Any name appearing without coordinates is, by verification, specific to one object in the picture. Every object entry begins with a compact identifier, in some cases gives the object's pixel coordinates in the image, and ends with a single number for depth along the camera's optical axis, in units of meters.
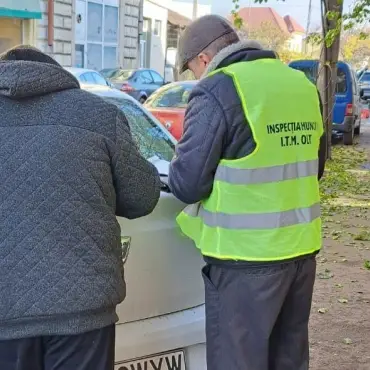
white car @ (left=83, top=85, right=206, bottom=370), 2.58
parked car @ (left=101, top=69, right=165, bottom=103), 21.18
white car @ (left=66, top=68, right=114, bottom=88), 14.33
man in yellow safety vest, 2.54
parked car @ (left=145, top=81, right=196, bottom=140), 11.20
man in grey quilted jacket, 1.92
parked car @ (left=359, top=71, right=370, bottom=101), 33.72
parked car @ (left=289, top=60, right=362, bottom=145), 15.61
